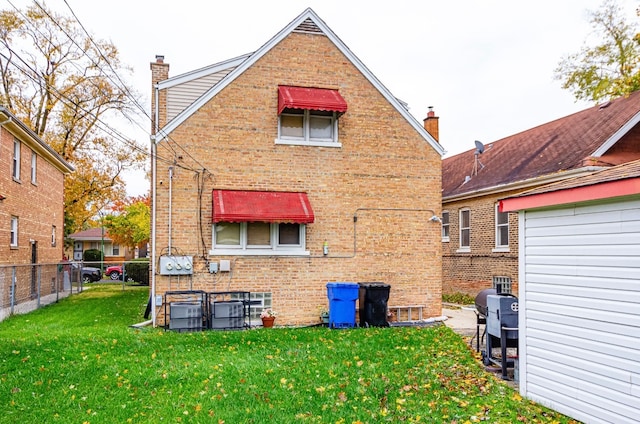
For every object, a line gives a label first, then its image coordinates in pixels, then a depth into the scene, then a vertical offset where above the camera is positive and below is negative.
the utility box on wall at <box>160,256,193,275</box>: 12.66 -0.80
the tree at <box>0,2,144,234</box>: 30.75 +7.60
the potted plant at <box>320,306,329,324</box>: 13.49 -2.18
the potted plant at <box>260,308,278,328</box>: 12.93 -2.19
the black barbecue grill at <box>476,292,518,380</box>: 8.24 -1.48
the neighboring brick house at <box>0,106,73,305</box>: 16.89 +1.40
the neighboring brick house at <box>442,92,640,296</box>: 15.84 +2.20
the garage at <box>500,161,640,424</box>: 5.69 -0.77
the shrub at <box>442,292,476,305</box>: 19.81 -2.63
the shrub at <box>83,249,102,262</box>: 46.88 -2.11
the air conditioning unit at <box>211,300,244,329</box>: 12.24 -1.98
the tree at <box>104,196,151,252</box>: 38.89 +0.75
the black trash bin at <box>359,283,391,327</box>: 12.95 -1.83
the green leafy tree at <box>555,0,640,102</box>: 28.04 +10.12
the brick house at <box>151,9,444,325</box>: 12.98 +1.46
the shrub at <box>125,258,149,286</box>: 29.47 -2.25
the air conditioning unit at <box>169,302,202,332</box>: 11.93 -1.98
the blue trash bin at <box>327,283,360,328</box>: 12.86 -1.82
